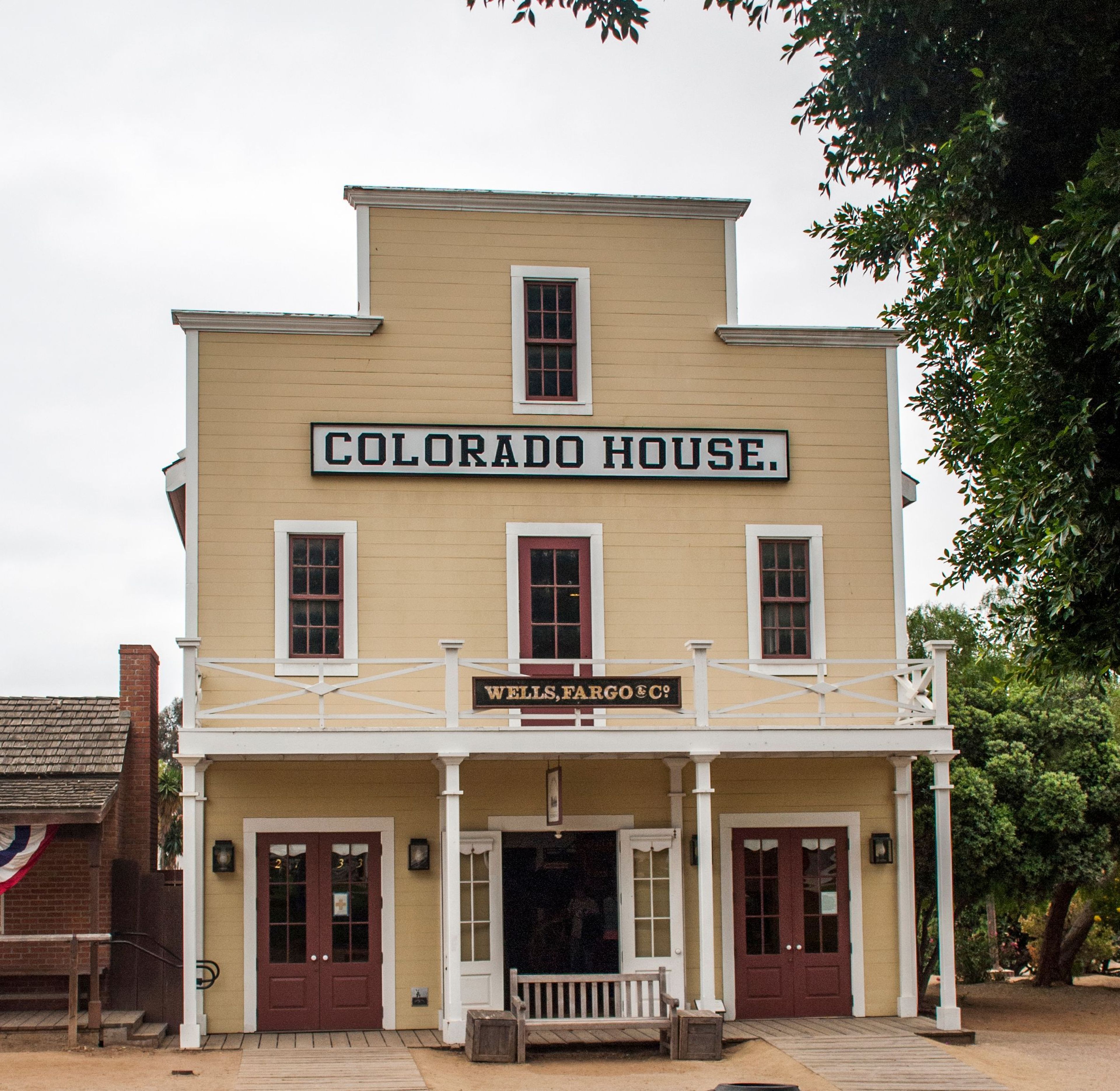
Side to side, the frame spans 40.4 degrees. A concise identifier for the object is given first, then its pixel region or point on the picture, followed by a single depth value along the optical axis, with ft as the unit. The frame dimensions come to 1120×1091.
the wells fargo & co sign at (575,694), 52.42
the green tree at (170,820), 139.03
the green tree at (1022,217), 35.55
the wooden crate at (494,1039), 50.03
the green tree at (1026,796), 67.15
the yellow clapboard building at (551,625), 55.57
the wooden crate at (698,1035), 50.83
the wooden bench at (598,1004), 51.42
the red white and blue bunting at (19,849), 54.34
